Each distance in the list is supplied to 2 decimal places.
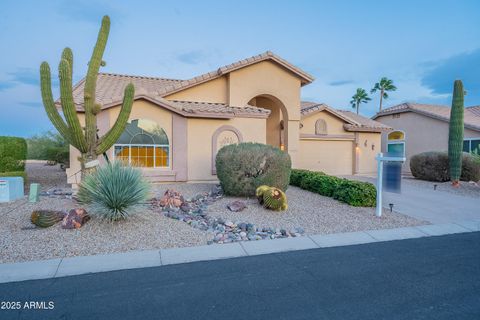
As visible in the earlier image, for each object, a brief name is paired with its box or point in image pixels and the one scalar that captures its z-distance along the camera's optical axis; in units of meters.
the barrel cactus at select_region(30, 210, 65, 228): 6.63
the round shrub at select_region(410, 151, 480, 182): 15.81
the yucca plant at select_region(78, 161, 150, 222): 6.82
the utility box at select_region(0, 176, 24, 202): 9.37
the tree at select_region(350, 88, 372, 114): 49.13
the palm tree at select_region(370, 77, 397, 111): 43.75
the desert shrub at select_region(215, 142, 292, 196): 9.55
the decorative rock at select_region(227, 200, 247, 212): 8.48
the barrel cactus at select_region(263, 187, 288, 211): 8.53
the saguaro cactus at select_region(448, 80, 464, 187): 14.60
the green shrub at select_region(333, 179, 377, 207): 9.34
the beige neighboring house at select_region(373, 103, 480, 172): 20.53
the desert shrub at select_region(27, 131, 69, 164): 17.83
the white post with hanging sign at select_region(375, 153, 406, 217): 8.29
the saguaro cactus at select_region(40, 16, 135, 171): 7.89
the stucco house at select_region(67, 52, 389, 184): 12.66
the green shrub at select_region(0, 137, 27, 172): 11.45
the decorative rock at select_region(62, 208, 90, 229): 6.60
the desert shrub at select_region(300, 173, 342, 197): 10.67
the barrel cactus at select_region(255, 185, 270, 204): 8.90
